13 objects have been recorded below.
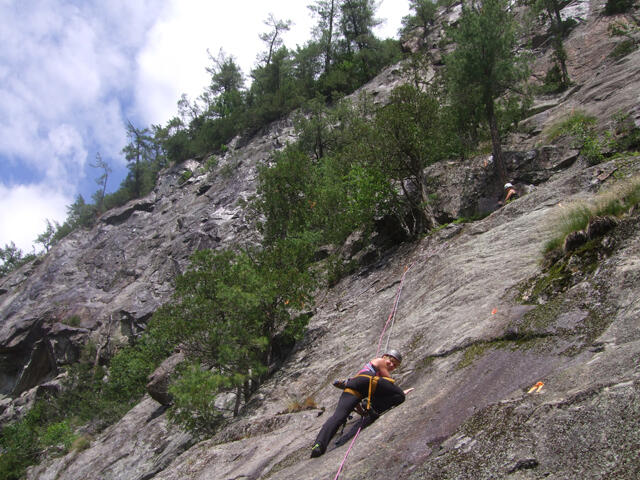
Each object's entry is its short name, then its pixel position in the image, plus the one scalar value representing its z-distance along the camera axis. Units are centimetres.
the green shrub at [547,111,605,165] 1467
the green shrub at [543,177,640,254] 667
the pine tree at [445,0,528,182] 1923
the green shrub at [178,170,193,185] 5051
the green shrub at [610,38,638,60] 2427
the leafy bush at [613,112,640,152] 1416
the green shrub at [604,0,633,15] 3228
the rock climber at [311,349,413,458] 630
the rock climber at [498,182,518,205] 1505
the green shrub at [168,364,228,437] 1151
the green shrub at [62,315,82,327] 3686
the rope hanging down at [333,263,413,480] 535
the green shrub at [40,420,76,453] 2693
